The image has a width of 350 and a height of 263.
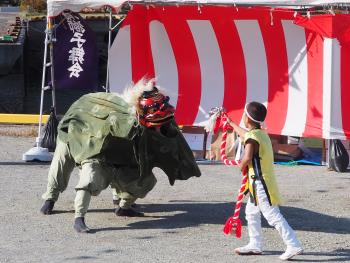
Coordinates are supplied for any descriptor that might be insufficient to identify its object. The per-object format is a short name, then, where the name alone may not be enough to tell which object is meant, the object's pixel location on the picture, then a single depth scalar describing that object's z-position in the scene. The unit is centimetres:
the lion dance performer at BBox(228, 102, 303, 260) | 1224
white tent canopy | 2039
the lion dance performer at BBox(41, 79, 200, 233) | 1368
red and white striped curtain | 2122
